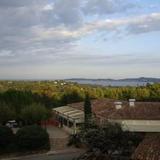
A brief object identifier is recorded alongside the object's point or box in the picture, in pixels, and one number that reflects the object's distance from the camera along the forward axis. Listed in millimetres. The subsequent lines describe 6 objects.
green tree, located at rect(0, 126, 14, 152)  18148
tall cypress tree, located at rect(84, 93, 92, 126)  21310
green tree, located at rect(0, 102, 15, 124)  25466
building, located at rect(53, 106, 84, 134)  22618
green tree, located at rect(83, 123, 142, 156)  12924
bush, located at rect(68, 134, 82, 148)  18277
